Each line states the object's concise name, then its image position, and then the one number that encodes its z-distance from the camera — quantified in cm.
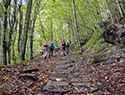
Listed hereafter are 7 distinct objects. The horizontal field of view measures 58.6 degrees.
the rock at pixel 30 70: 594
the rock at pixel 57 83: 446
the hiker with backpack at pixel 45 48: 1054
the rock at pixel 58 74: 572
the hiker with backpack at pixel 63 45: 1230
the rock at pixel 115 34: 710
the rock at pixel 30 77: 515
